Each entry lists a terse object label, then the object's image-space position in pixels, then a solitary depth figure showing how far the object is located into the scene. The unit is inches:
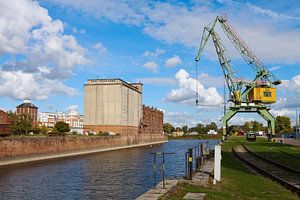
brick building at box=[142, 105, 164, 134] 5733.3
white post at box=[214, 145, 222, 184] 730.2
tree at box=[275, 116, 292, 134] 6939.0
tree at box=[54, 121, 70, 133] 3604.6
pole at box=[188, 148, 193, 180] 760.5
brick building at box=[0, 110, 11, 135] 1951.8
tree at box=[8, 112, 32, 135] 3120.1
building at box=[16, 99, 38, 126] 6137.3
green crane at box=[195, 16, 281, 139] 2723.9
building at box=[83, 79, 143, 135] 4330.7
